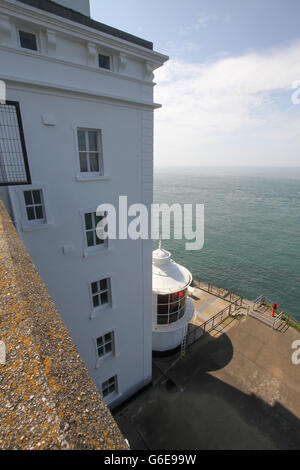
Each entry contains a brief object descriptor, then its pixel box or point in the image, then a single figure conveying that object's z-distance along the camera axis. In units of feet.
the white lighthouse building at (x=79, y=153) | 20.62
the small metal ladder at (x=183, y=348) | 49.44
